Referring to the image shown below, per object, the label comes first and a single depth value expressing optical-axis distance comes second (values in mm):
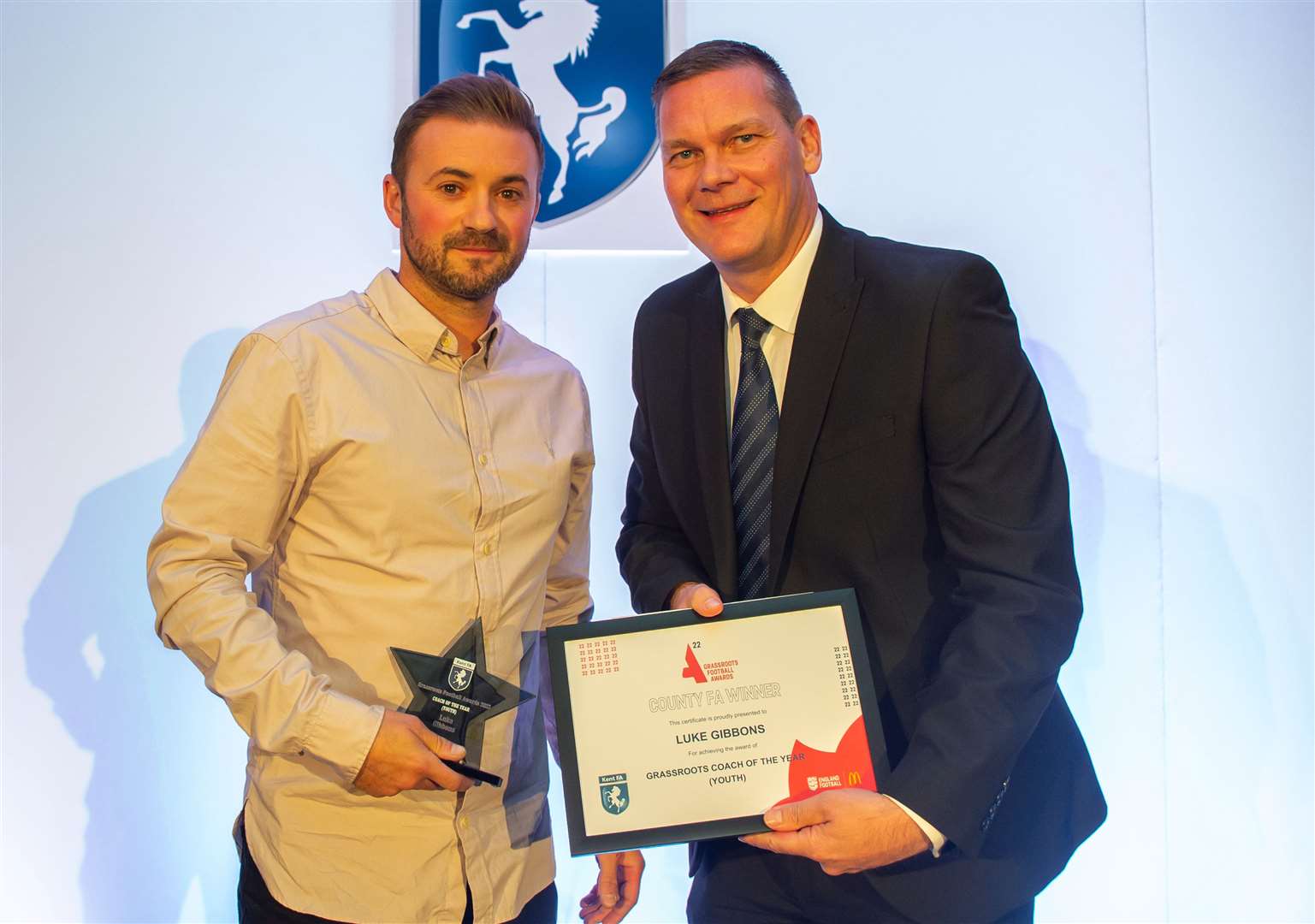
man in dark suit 1496
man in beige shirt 1591
